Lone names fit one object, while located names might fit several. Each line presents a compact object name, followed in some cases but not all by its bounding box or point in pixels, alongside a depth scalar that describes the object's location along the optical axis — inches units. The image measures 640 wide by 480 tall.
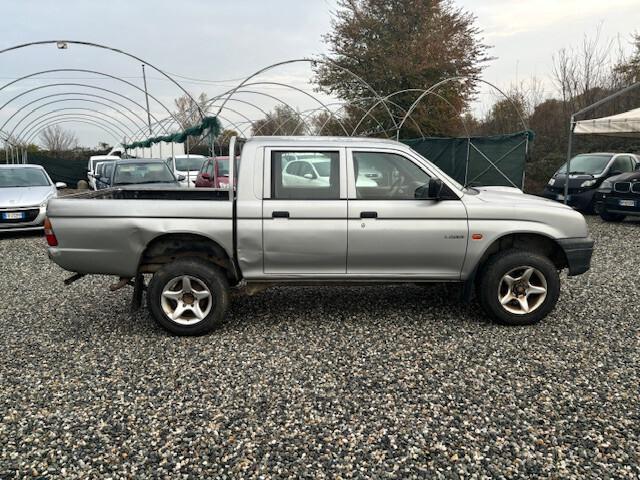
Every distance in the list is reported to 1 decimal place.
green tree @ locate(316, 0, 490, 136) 1080.8
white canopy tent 453.7
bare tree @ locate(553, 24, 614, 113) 880.3
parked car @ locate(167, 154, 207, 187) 761.0
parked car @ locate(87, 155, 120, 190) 926.1
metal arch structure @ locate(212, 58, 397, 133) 589.2
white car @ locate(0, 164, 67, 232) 390.3
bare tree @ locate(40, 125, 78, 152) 1907.0
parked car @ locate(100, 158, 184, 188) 501.4
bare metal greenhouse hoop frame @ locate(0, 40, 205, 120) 545.6
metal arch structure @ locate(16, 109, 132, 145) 1121.4
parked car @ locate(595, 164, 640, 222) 452.1
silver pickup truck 176.1
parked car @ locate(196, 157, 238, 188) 520.7
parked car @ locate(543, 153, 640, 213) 526.3
